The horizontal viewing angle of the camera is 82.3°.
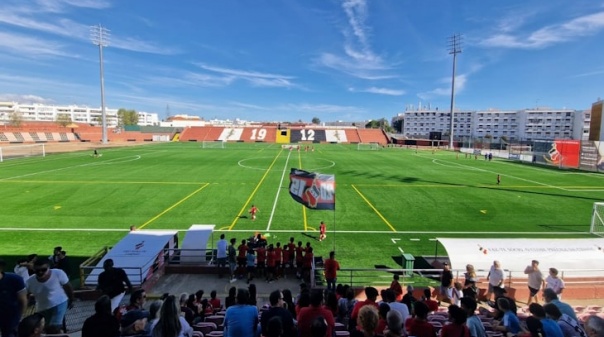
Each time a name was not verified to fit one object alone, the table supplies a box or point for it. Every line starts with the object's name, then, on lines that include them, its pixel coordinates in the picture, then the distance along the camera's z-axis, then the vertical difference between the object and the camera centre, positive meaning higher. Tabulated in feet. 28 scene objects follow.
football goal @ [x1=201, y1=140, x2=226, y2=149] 262.47 -4.88
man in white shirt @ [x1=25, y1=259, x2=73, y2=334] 20.97 -9.39
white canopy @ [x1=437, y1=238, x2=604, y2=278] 38.91 -12.87
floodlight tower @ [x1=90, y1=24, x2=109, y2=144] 260.42 +56.65
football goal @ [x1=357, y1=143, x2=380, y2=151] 267.88 -4.41
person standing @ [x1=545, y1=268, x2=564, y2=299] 31.78 -12.83
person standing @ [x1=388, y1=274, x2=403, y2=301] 30.14 -12.64
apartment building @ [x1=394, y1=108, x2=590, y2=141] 533.55 +33.61
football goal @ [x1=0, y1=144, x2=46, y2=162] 177.37 -8.10
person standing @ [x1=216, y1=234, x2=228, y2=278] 42.11 -14.02
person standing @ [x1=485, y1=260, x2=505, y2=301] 34.22 -13.21
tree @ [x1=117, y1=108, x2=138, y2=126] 645.10 +42.87
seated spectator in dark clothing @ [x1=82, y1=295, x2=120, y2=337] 15.22 -8.27
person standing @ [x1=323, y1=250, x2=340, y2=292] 36.52 -13.58
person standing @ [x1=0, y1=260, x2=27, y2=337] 18.45 -8.89
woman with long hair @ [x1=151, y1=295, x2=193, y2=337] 15.35 -8.11
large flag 45.03 -6.45
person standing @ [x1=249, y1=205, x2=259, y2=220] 70.71 -14.70
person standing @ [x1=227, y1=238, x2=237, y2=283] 40.83 -14.32
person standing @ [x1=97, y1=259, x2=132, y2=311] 24.23 -10.07
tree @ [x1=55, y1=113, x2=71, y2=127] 447.10 +25.24
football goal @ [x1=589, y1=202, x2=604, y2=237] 62.31 -15.93
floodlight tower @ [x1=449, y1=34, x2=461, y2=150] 285.84 +49.43
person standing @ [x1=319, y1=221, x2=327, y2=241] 59.19 -15.76
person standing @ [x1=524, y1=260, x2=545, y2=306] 34.35 -13.44
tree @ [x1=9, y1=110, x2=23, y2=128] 383.04 +21.01
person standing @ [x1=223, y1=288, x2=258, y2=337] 17.13 -8.98
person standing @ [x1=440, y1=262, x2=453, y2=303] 29.40 -12.45
